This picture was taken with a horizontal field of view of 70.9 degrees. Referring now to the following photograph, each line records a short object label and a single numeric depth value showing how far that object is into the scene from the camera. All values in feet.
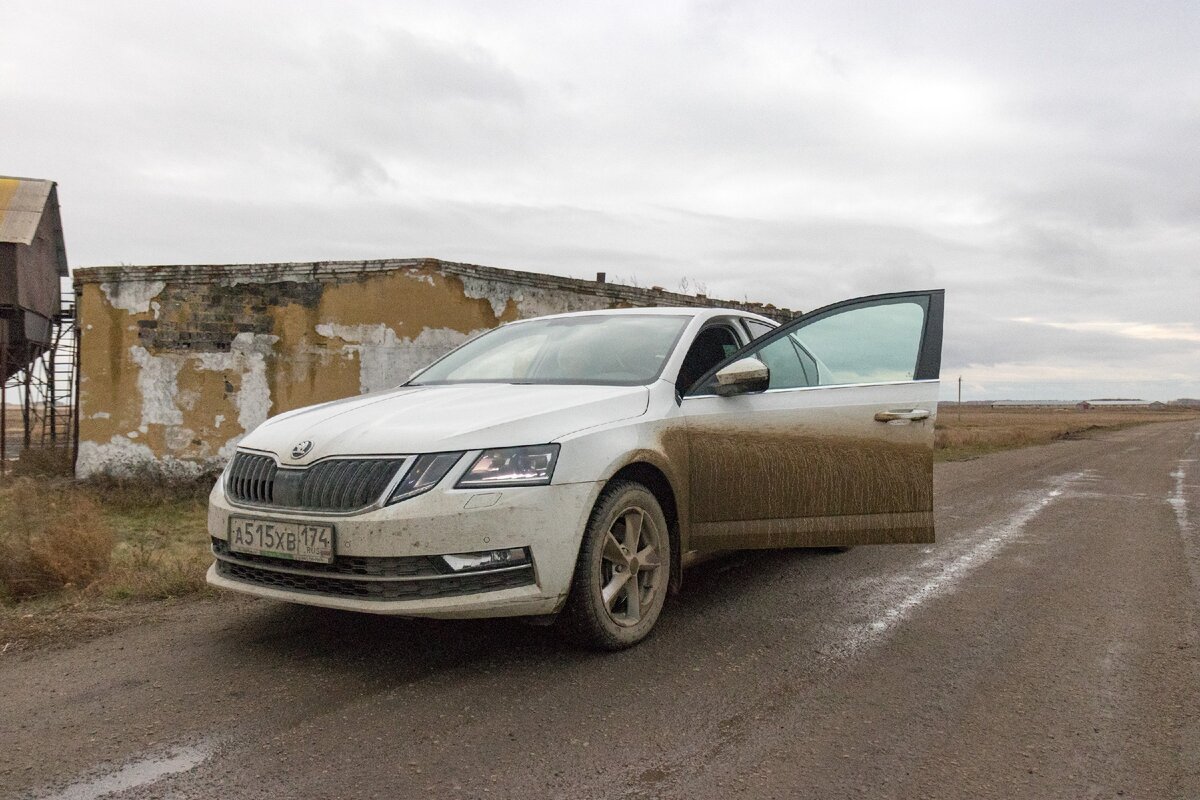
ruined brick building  35.68
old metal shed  66.59
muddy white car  10.64
